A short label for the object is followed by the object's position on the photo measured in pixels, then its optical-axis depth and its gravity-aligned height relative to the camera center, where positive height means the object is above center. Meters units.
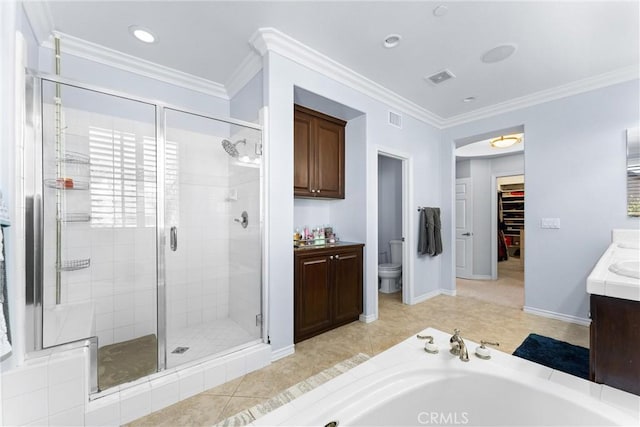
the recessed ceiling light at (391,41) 2.18 +1.45
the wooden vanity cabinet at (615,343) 1.05 -0.53
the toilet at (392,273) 4.09 -0.90
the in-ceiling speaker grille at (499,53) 2.32 +1.44
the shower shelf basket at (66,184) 1.87 +0.25
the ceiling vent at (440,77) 2.73 +1.44
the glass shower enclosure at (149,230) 1.97 -0.13
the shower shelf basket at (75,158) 2.03 +0.46
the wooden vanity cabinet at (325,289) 2.49 -0.75
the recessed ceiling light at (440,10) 1.87 +1.44
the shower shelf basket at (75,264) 2.04 -0.38
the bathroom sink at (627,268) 1.16 -0.27
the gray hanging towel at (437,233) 3.78 -0.27
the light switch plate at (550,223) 3.10 -0.12
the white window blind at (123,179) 2.26 +0.31
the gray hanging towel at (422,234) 3.68 -0.28
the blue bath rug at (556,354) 2.06 -1.19
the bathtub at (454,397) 1.08 -0.82
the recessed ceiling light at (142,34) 2.08 +1.45
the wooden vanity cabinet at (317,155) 2.79 +0.66
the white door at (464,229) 5.16 -0.31
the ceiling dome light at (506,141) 4.32 +1.19
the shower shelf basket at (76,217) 2.12 -0.01
